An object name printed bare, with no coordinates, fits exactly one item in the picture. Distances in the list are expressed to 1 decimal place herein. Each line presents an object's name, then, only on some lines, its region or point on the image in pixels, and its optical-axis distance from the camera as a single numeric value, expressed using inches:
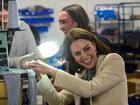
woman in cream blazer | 82.0
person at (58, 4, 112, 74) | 109.6
